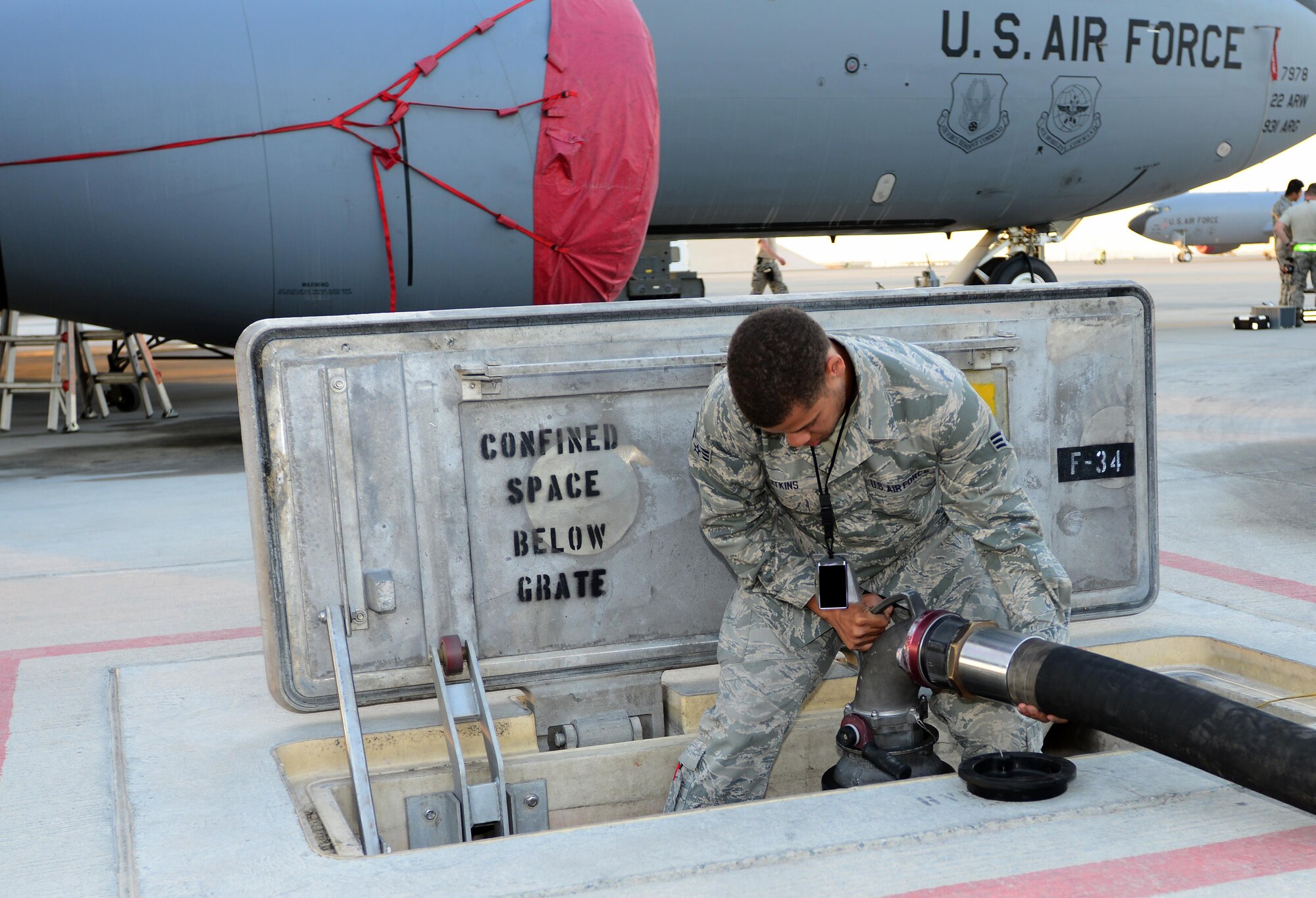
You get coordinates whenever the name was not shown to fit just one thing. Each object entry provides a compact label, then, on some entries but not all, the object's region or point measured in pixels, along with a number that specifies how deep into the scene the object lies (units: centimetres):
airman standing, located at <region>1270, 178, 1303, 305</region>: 1659
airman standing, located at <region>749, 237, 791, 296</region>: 1880
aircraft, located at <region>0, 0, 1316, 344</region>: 676
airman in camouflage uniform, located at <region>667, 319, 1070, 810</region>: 290
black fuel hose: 229
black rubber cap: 256
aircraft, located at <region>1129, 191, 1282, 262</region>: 4012
